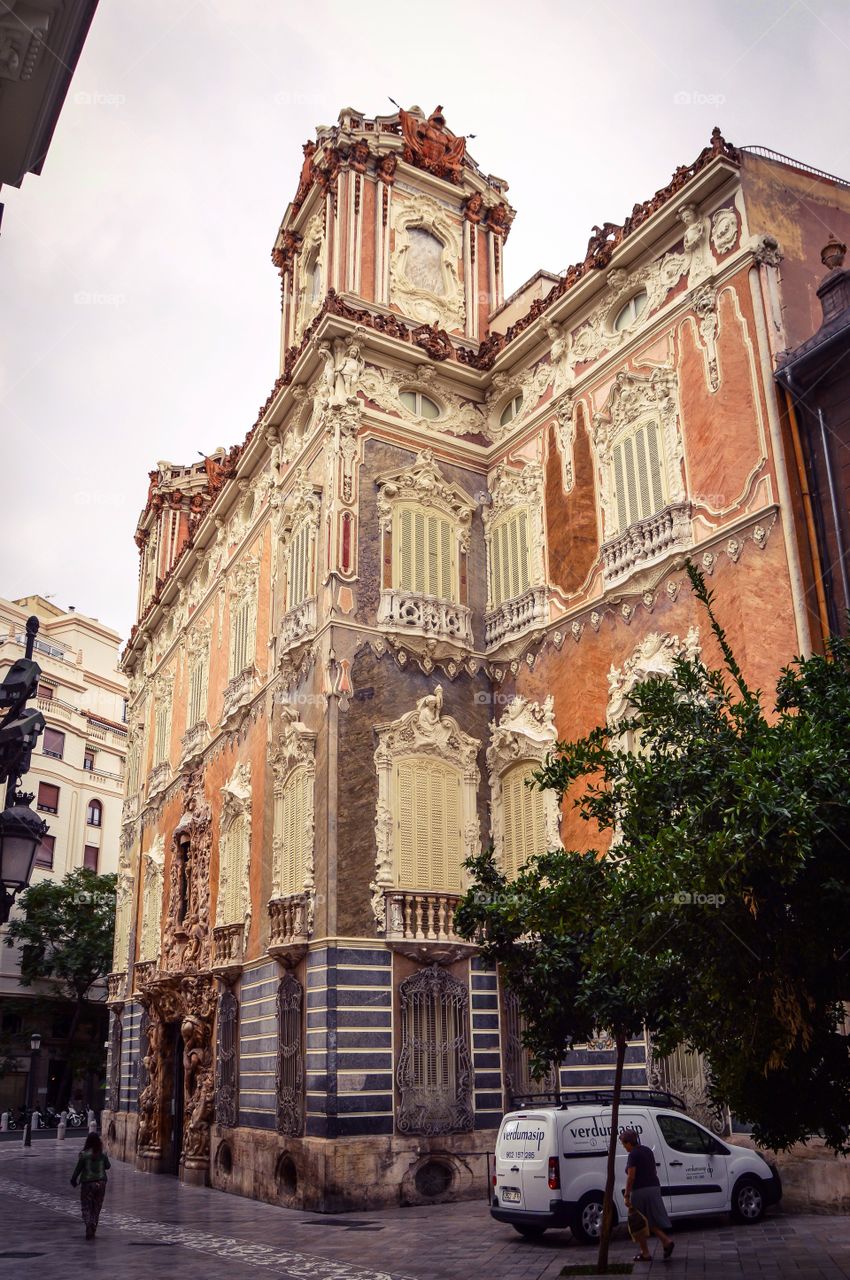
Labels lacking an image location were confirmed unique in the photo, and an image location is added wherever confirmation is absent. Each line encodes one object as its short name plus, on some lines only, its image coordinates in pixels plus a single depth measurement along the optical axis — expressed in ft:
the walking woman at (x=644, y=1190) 40.96
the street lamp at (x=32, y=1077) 150.00
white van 46.19
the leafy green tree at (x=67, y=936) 157.17
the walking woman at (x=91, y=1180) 53.98
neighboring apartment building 161.89
